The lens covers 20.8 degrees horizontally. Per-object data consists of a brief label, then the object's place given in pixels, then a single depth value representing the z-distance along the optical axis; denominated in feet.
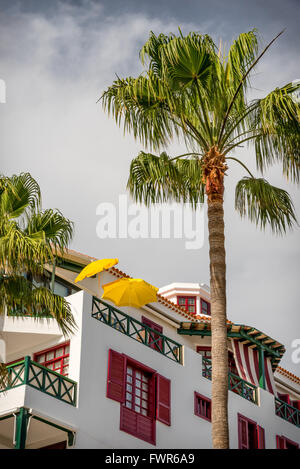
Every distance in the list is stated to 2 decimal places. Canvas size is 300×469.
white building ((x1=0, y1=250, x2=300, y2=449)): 77.82
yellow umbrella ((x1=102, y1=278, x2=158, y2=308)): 97.35
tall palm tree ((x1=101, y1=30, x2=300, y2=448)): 69.46
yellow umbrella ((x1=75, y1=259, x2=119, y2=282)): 95.66
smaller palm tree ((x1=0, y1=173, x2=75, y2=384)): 64.18
